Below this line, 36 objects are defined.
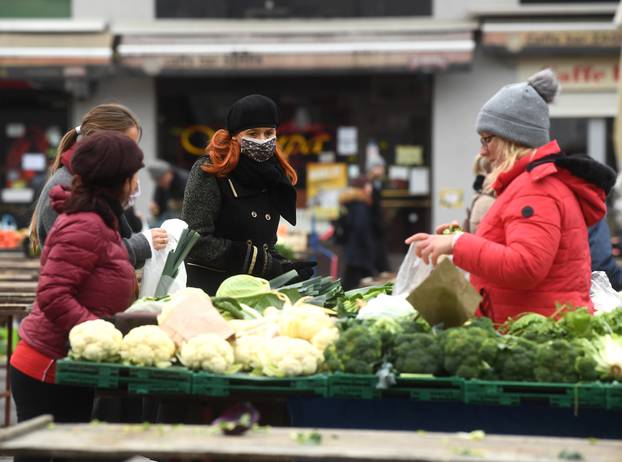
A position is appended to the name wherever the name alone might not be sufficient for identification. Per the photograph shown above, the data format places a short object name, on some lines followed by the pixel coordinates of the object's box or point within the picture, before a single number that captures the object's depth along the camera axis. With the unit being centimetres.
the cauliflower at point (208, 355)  809
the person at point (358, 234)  2800
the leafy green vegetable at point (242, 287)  998
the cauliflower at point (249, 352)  836
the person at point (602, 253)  1444
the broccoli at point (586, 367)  790
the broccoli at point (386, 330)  820
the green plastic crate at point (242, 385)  798
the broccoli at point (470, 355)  786
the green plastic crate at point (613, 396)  779
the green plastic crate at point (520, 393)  782
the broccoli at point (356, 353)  792
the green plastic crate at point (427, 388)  789
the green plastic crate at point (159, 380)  805
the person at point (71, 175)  1043
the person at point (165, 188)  2840
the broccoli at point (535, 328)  828
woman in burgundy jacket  884
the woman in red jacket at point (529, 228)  866
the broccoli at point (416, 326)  849
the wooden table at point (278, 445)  674
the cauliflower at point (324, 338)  841
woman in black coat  1156
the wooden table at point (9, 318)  1377
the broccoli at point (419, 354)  793
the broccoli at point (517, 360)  791
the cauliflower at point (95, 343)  824
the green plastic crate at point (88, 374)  821
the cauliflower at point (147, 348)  819
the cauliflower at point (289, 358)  800
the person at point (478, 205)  1495
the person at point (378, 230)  2843
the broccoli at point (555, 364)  789
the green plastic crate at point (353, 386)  791
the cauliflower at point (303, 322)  868
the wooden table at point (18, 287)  1510
